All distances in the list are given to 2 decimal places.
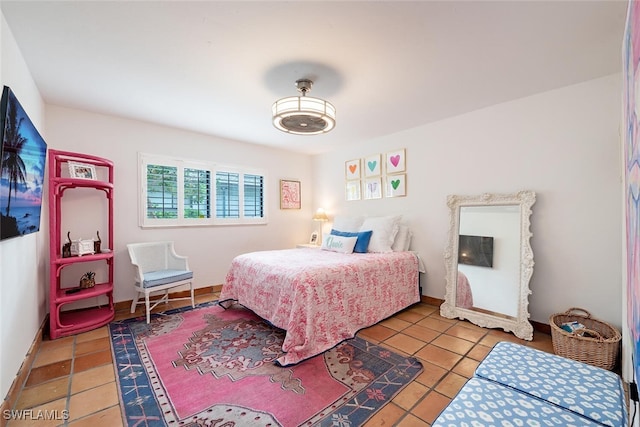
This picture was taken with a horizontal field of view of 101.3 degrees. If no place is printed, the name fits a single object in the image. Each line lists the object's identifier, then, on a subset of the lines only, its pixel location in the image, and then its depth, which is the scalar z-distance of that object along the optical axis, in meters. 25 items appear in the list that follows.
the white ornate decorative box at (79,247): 2.71
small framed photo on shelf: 2.72
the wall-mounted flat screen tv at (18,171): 1.41
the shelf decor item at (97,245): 2.96
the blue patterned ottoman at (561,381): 1.01
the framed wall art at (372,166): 4.14
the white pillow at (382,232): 3.47
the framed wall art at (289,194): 4.93
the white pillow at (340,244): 3.46
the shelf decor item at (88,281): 2.84
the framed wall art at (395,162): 3.82
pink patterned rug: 1.54
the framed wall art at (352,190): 4.46
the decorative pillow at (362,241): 3.48
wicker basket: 1.95
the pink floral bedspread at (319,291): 2.21
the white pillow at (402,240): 3.57
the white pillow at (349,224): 3.94
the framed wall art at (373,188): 4.12
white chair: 2.90
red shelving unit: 2.49
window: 3.55
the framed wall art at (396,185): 3.80
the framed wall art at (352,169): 4.44
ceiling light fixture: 2.18
